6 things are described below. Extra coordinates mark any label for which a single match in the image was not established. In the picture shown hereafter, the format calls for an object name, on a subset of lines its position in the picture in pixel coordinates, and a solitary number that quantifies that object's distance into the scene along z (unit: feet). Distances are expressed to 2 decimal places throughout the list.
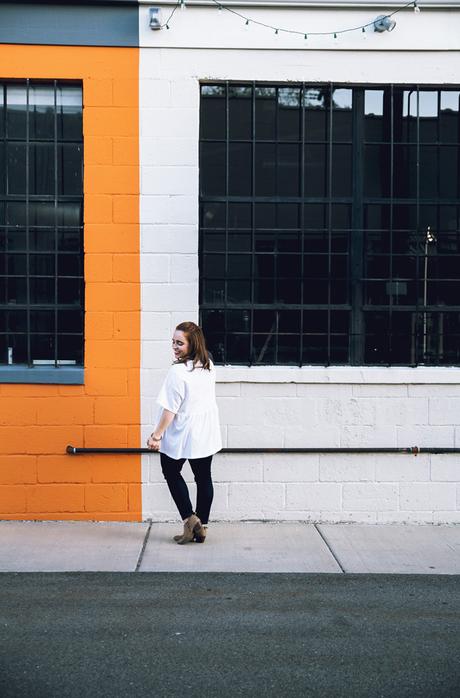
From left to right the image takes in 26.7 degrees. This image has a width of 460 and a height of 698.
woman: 24.02
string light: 26.84
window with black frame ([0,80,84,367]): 27.43
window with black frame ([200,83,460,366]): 27.81
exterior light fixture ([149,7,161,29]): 26.66
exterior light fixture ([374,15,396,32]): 26.76
